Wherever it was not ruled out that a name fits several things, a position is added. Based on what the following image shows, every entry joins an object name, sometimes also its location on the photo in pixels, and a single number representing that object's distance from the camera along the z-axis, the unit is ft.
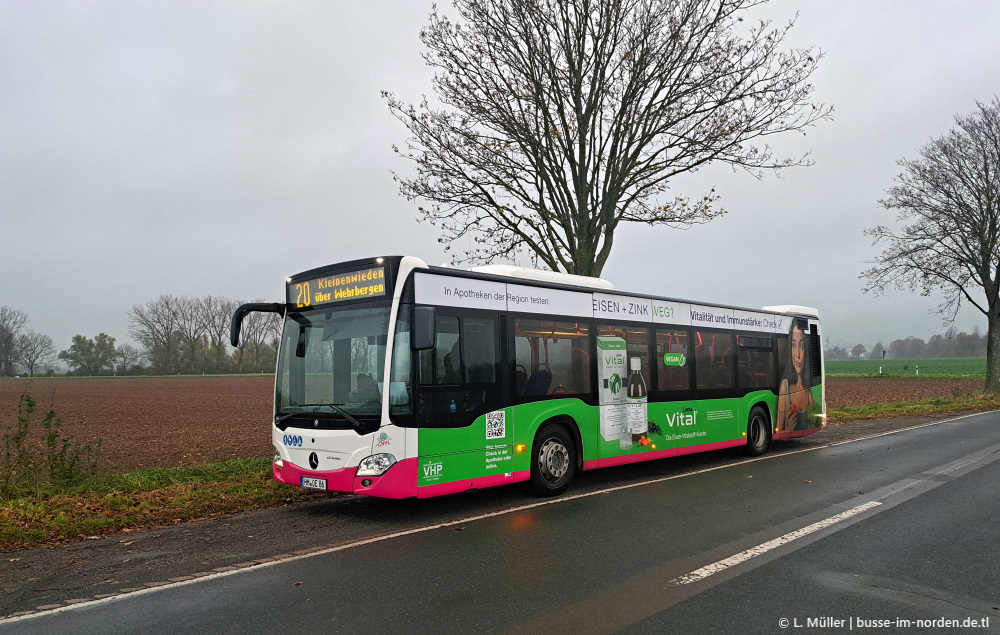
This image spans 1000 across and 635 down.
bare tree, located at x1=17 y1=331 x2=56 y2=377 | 363.56
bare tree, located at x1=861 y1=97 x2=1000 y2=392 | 94.68
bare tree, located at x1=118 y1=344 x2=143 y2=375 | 373.61
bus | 24.14
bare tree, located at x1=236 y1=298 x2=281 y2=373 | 364.32
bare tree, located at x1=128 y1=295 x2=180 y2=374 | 366.63
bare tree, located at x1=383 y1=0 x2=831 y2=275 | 47.29
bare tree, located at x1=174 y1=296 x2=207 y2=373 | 366.63
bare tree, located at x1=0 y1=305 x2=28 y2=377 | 339.16
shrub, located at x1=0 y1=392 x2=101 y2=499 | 28.91
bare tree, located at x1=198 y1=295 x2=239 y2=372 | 378.30
